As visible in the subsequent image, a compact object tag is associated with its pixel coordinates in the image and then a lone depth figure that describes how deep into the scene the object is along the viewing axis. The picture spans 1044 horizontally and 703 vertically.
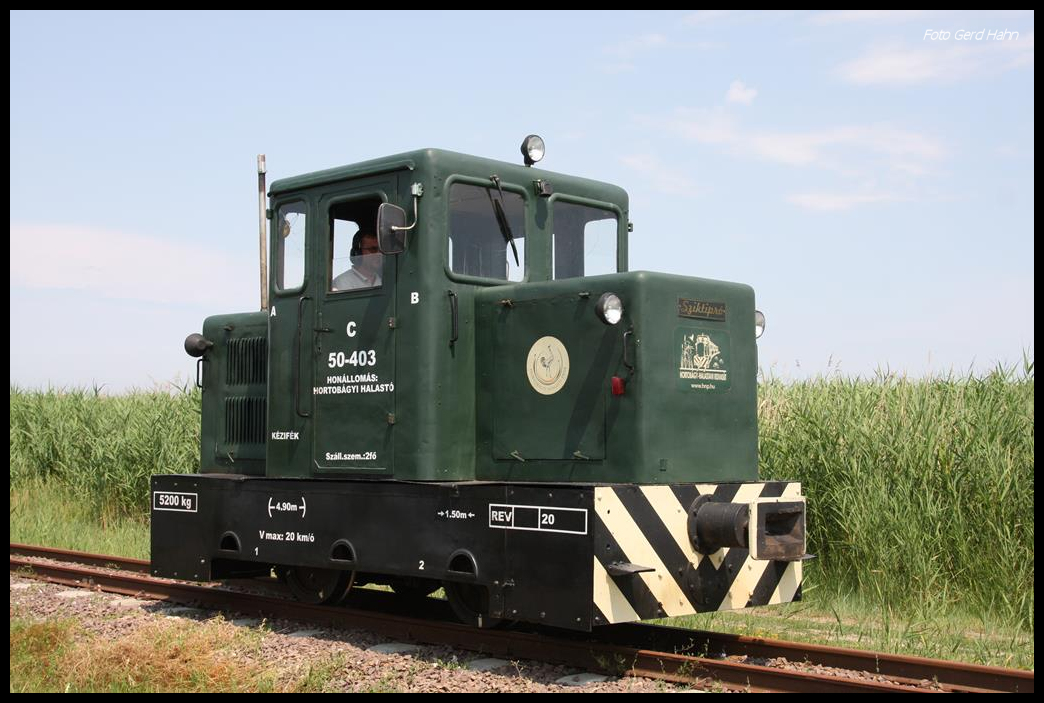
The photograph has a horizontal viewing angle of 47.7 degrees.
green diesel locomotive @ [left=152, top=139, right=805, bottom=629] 6.41
